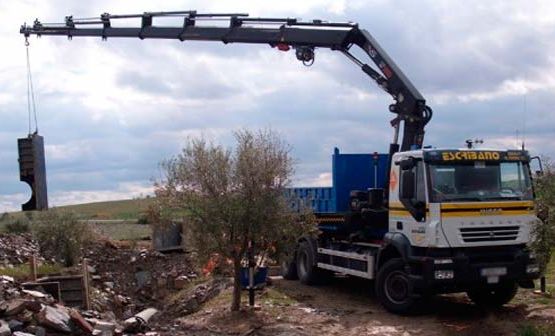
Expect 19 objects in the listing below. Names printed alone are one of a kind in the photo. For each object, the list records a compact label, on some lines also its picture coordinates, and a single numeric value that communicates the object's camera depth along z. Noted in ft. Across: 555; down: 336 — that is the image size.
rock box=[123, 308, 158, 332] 53.62
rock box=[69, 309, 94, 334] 49.34
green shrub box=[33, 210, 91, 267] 99.30
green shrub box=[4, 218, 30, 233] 139.44
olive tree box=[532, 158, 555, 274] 38.05
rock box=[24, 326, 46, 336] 47.22
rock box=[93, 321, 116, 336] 49.01
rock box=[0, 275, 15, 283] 60.64
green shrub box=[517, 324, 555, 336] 41.04
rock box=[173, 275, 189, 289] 90.51
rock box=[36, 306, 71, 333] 48.29
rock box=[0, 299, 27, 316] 48.67
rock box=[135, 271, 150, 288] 97.04
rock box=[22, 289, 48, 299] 54.75
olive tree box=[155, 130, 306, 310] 53.83
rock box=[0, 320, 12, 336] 44.85
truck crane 49.70
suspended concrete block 54.13
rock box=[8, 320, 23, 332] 46.77
